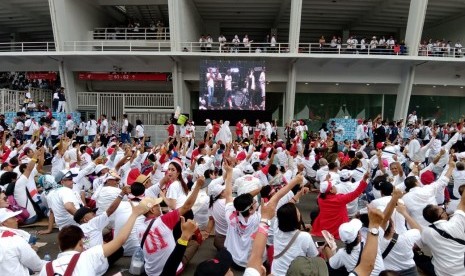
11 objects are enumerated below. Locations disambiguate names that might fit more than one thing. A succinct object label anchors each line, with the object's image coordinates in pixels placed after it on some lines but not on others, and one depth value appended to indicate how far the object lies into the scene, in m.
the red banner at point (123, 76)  27.69
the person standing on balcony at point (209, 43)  25.39
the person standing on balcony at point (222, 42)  25.38
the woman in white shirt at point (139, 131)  20.98
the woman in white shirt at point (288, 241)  4.07
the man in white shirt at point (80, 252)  3.23
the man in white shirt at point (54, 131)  19.44
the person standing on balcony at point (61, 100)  25.36
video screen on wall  24.52
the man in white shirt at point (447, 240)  4.43
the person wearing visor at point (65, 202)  6.64
